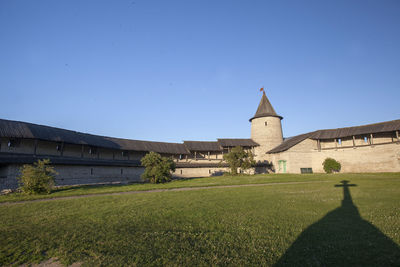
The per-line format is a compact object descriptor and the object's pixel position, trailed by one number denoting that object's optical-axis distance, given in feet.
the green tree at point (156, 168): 78.59
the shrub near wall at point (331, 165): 102.12
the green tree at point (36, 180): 51.58
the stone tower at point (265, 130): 131.95
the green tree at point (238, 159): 99.28
